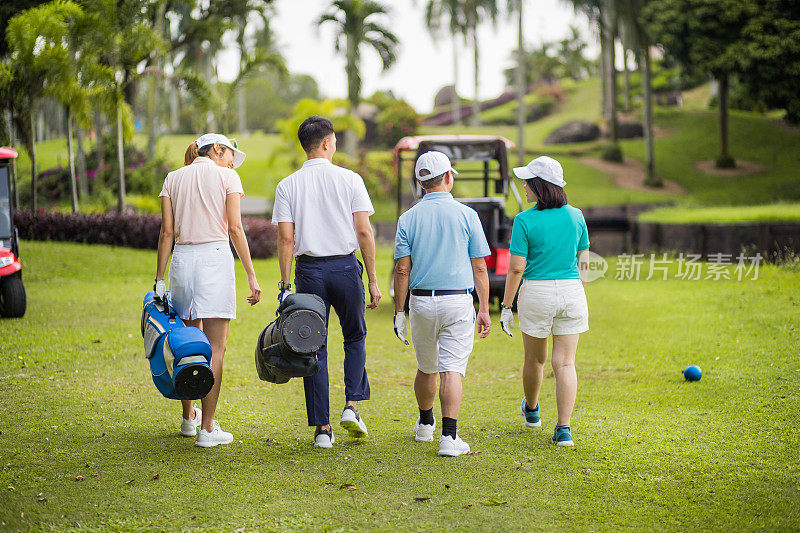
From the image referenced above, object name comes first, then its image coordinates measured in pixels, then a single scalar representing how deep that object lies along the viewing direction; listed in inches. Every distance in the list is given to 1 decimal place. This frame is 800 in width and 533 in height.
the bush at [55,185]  1091.9
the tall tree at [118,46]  813.2
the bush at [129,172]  1046.4
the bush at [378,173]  1341.0
